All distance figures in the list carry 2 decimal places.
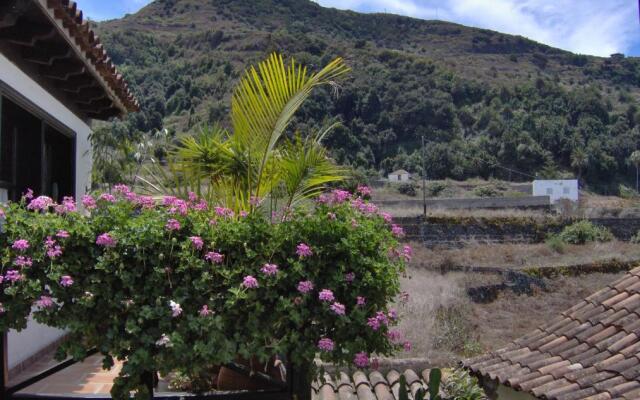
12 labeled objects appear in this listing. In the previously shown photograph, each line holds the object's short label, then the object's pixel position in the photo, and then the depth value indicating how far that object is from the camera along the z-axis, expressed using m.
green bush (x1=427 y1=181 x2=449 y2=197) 43.26
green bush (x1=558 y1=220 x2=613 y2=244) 27.75
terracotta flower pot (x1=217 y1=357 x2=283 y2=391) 3.95
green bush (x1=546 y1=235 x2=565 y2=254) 26.48
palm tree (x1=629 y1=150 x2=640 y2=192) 53.44
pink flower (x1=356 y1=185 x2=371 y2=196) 3.63
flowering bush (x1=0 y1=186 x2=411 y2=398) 2.85
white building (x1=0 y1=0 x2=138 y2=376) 4.39
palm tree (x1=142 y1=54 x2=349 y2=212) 4.03
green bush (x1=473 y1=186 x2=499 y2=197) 43.84
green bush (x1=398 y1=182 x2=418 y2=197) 41.22
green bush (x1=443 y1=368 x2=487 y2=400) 5.53
